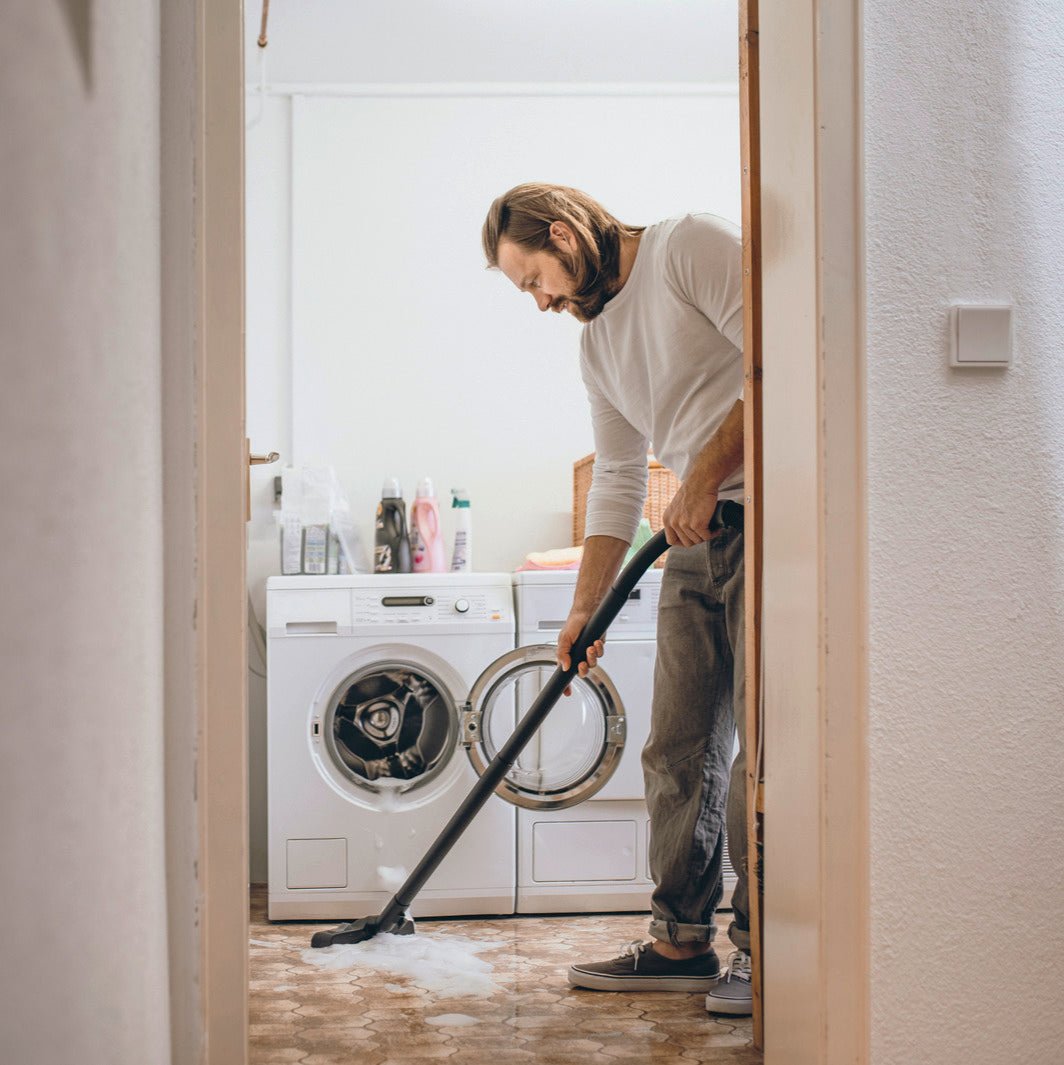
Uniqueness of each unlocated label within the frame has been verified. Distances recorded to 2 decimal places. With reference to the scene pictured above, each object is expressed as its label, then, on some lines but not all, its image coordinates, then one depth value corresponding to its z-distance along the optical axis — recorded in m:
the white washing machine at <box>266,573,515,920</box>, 2.83
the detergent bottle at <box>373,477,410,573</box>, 3.21
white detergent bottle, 3.29
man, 1.99
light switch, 1.30
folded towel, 3.03
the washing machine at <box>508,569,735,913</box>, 2.85
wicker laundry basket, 3.04
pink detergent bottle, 3.24
